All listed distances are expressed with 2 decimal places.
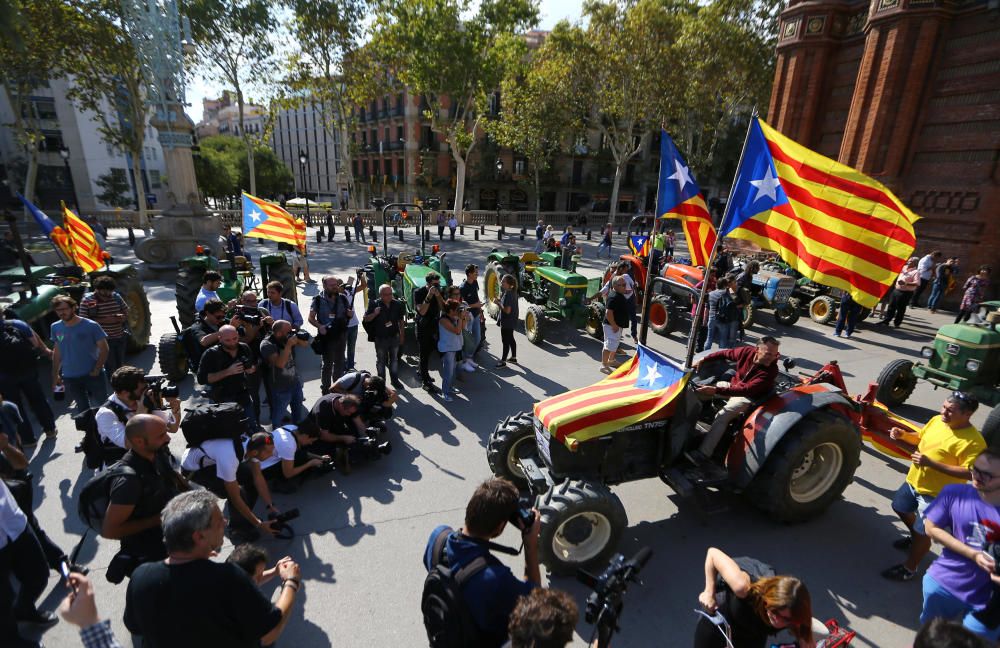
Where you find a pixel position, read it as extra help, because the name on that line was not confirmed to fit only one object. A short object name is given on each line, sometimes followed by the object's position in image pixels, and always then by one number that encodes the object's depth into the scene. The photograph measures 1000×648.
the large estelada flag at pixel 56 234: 7.50
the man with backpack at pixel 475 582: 1.96
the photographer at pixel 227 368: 4.63
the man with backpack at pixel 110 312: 5.65
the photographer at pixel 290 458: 4.26
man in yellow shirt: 3.27
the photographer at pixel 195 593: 1.83
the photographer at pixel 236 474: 3.45
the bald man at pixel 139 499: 2.62
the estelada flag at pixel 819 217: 3.88
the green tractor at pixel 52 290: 6.41
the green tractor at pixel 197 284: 6.55
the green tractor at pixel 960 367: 6.48
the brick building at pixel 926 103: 11.75
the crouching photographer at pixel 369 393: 5.22
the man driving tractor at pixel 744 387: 4.07
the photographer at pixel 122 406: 3.46
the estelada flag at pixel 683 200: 5.11
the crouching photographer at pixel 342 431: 4.78
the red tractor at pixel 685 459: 3.61
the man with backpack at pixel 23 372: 4.64
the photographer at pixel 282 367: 5.04
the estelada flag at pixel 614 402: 3.67
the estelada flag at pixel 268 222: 8.48
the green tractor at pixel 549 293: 8.92
